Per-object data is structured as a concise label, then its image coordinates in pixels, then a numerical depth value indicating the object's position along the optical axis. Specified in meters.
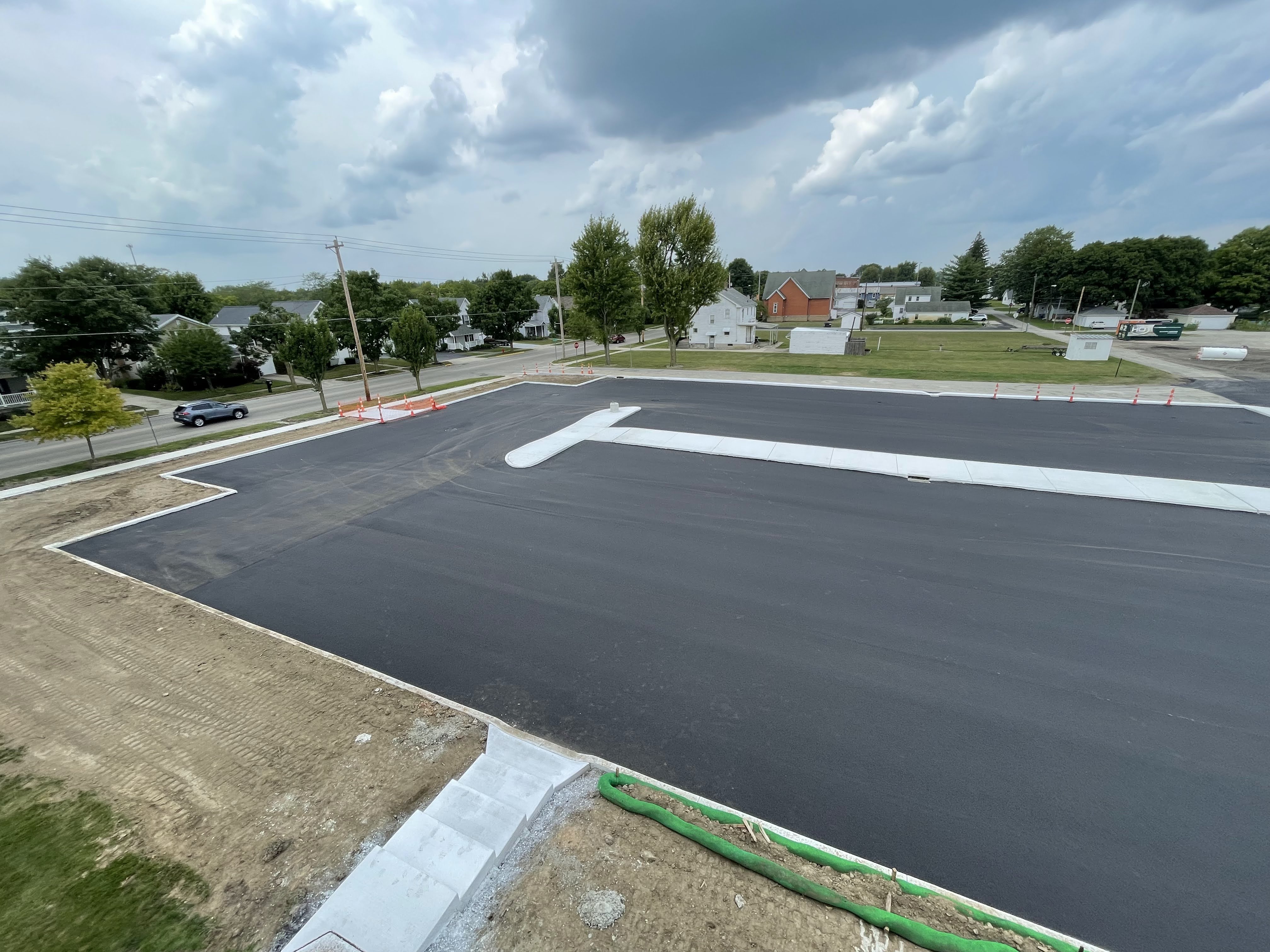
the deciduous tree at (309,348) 24.12
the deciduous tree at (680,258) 31.12
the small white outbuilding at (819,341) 37.50
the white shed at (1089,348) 29.97
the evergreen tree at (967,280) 79.44
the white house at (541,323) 66.44
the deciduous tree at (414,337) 27.89
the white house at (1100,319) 48.19
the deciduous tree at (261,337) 37.19
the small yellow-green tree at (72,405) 15.99
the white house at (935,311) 68.31
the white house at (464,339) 55.91
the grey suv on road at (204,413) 24.38
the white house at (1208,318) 48.03
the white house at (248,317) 40.75
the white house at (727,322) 46.09
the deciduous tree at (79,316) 28.59
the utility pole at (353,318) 24.69
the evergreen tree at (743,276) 100.44
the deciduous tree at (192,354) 32.28
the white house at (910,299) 73.12
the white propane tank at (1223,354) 27.97
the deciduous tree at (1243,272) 51.62
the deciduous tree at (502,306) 53.72
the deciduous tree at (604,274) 32.38
